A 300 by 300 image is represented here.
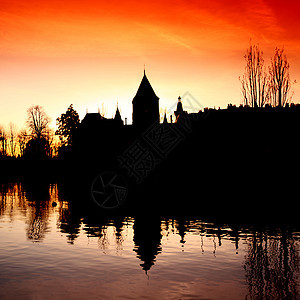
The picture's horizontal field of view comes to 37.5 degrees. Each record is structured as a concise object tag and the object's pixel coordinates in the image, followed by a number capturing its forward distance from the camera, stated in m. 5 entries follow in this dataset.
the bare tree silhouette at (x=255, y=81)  51.12
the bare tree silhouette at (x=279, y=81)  49.50
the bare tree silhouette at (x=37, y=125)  91.56
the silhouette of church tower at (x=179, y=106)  80.47
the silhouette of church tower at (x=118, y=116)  100.78
